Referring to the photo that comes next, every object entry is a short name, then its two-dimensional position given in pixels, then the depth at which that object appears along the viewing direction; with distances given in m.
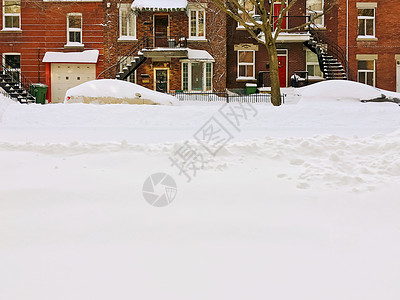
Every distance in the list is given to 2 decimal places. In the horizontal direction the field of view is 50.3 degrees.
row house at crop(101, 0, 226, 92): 29.11
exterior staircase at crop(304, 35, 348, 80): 27.64
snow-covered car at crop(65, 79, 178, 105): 16.69
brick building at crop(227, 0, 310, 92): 30.23
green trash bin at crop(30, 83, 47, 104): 25.59
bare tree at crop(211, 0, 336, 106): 18.30
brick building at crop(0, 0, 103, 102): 28.72
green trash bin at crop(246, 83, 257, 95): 28.16
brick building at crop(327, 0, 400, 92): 29.67
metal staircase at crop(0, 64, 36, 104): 24.49
